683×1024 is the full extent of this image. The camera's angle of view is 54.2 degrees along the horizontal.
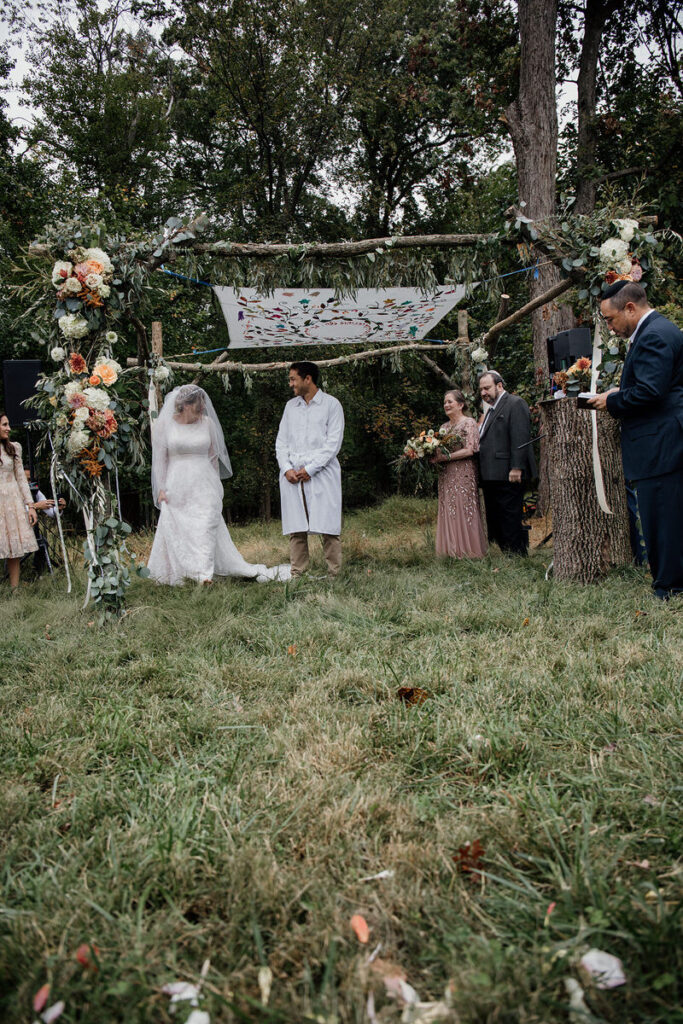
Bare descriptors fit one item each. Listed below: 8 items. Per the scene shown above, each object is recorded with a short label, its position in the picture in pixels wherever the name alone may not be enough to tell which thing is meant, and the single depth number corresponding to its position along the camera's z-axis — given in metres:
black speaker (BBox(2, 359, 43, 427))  7.51
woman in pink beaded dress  6.96
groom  6.40
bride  6.57
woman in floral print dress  6.86
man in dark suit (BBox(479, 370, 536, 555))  6.75
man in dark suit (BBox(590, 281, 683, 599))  4.11
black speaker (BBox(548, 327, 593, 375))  5.65
